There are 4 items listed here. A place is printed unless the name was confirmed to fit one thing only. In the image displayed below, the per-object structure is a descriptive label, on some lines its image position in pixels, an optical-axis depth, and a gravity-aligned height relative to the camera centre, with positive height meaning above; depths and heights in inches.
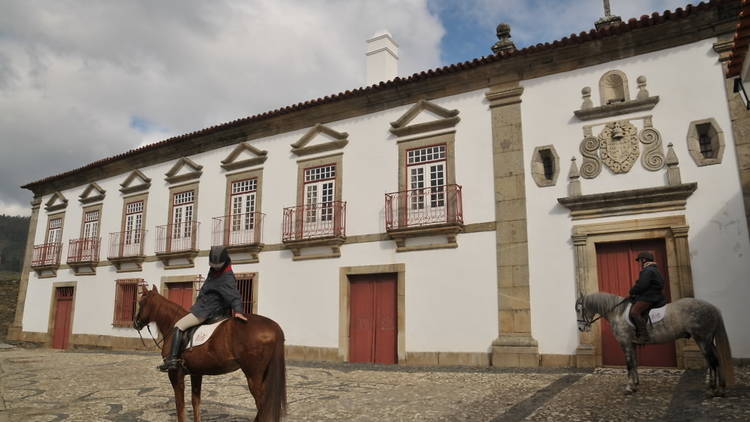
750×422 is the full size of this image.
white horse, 221.0 -8.6
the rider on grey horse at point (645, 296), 235.8 +6.2
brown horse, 180.2 -17.1
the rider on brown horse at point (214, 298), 192.5 +4.3
